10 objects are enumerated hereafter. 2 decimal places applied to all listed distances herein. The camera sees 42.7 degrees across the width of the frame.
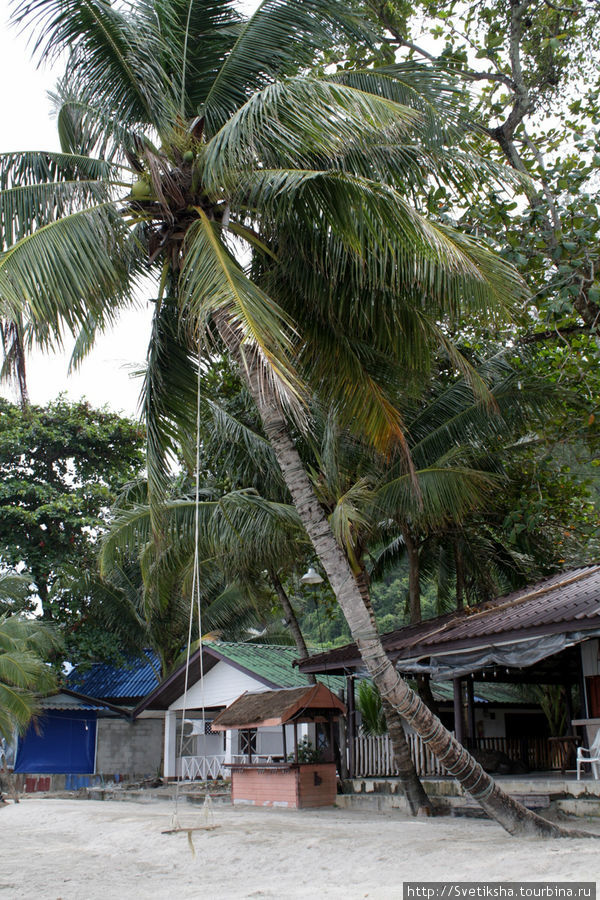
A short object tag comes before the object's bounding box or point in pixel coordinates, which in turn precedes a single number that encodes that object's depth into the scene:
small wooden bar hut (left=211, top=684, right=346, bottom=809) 12.95
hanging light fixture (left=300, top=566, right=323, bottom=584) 14.15
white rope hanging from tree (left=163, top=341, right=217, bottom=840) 7.75
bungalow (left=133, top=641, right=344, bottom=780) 17.73
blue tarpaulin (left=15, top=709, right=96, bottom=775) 24.73
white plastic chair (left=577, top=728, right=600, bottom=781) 10.14
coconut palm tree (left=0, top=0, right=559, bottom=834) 7.14
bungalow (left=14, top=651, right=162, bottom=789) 24.56
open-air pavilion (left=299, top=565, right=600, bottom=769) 9.73
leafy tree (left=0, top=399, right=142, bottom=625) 24.30
